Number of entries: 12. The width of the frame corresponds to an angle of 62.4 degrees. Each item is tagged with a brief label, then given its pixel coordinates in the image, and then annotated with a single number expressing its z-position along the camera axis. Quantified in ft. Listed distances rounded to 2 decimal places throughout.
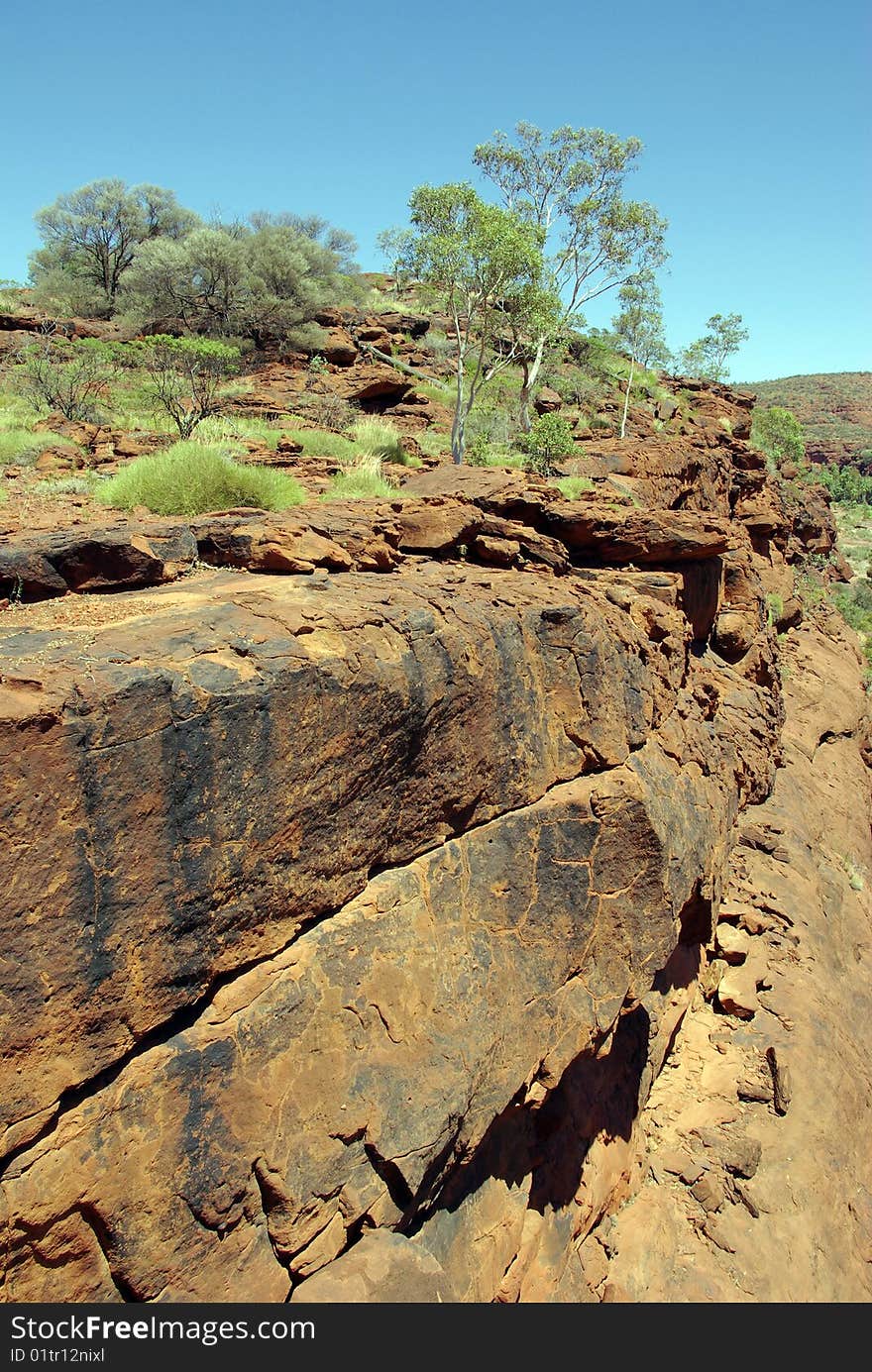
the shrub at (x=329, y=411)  45.90
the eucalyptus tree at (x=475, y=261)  47.96
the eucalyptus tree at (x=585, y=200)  75.97
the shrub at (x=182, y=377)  38.73
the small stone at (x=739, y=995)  25.68
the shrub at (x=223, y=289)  63.52
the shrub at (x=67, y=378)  41.65
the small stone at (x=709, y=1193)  19.93
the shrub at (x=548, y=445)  39.81
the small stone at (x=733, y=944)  27.37
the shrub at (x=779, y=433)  105.19
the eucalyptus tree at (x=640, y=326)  94.53
